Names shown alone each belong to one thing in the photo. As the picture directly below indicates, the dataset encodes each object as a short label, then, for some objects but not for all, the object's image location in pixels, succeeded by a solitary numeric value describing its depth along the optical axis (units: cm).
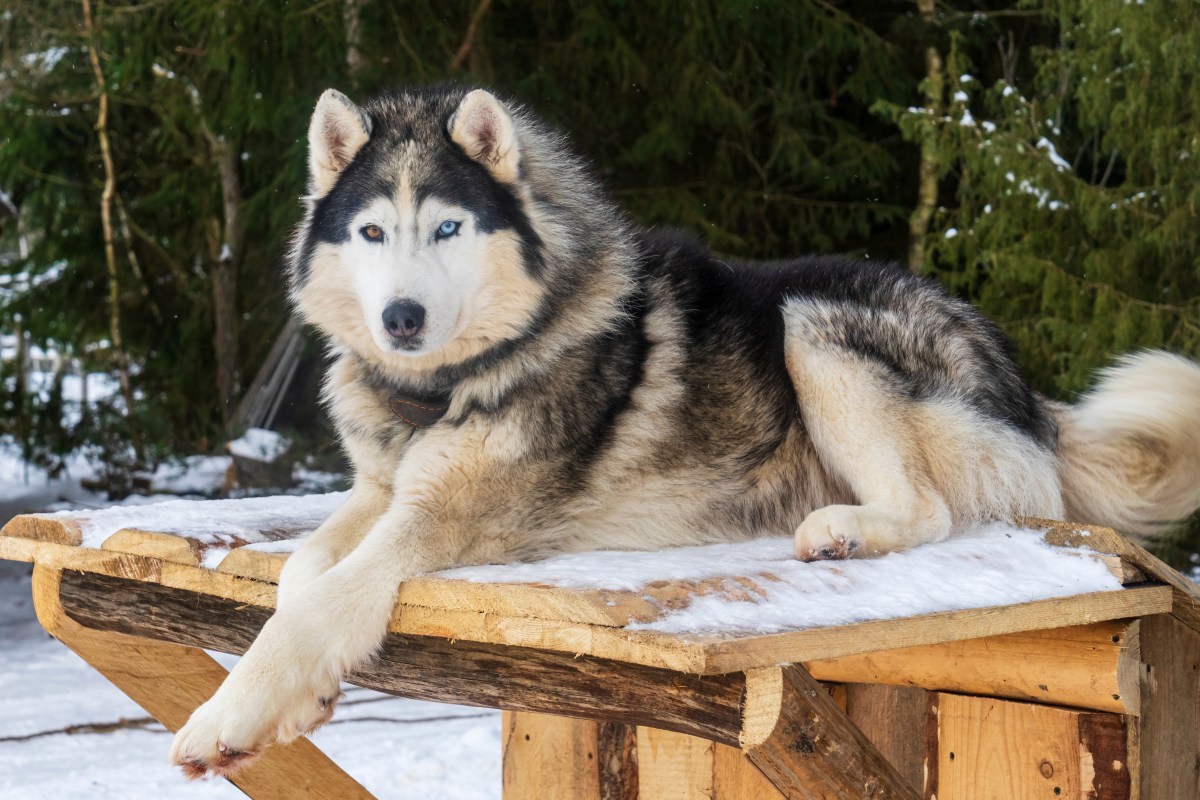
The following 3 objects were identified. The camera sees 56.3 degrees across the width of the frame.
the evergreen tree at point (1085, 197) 515
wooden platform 168
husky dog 237
